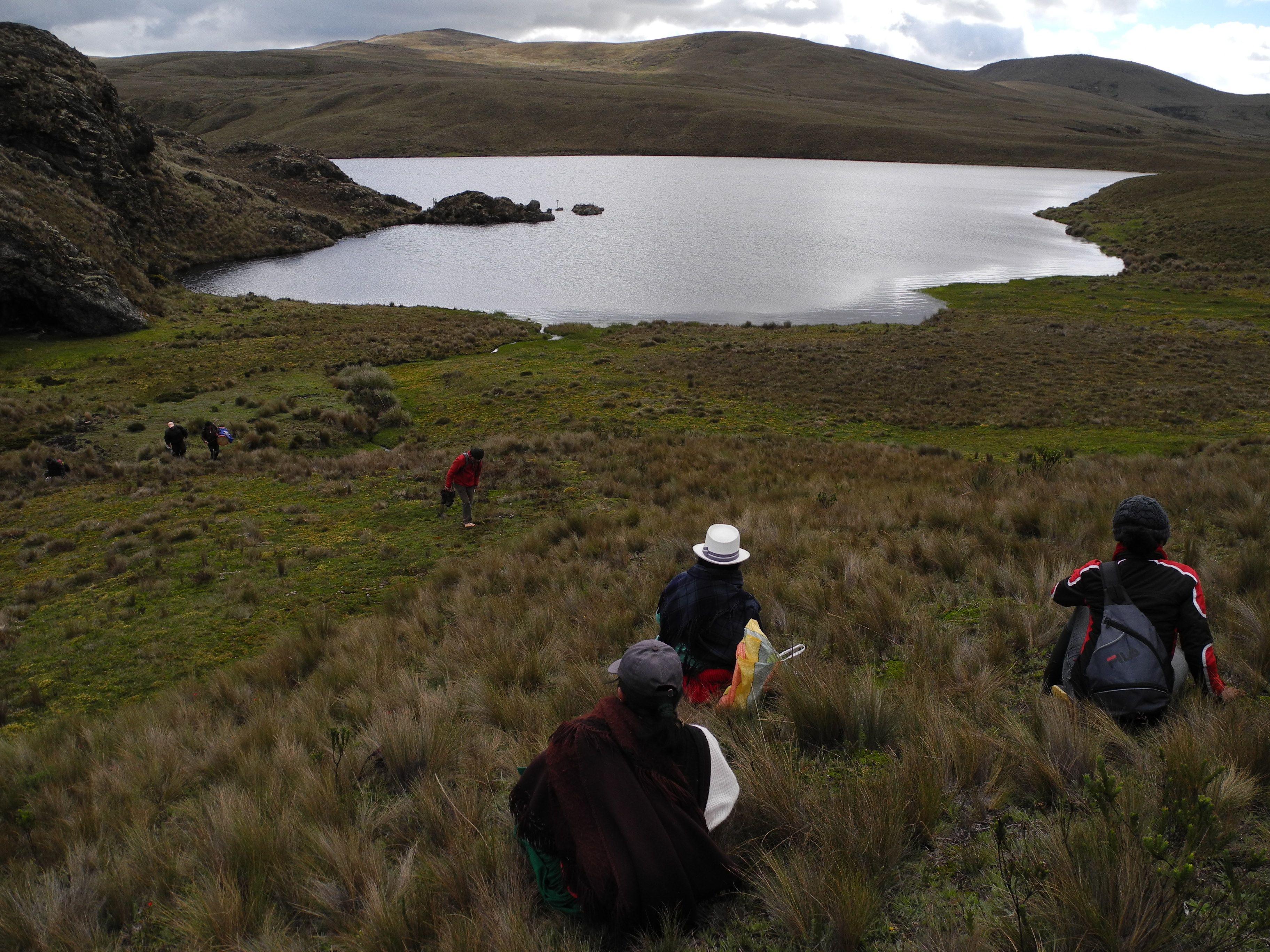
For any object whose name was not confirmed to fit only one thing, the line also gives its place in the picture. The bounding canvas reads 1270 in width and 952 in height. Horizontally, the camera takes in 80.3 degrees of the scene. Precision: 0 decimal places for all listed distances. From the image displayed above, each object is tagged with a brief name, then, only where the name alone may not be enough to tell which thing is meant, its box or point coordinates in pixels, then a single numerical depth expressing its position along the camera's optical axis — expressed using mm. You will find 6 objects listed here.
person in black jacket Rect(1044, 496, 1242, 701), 4016
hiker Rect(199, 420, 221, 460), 19719
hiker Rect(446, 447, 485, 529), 13234
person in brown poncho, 2863
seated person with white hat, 4996
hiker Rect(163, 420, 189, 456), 19766
